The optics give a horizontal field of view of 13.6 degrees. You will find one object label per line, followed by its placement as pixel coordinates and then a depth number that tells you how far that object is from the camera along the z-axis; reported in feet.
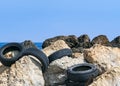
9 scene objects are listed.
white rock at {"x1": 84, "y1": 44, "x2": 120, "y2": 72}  55.26
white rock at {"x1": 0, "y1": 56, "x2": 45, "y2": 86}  52.65
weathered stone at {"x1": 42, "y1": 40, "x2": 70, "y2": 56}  62.67
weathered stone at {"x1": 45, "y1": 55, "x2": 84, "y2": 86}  54.75
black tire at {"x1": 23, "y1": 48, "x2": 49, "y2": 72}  55.11
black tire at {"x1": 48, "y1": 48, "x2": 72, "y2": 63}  57.47
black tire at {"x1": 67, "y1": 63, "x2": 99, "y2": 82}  52.76
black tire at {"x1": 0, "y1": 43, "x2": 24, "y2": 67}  55.77
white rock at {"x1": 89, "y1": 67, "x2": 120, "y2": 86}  46.55
